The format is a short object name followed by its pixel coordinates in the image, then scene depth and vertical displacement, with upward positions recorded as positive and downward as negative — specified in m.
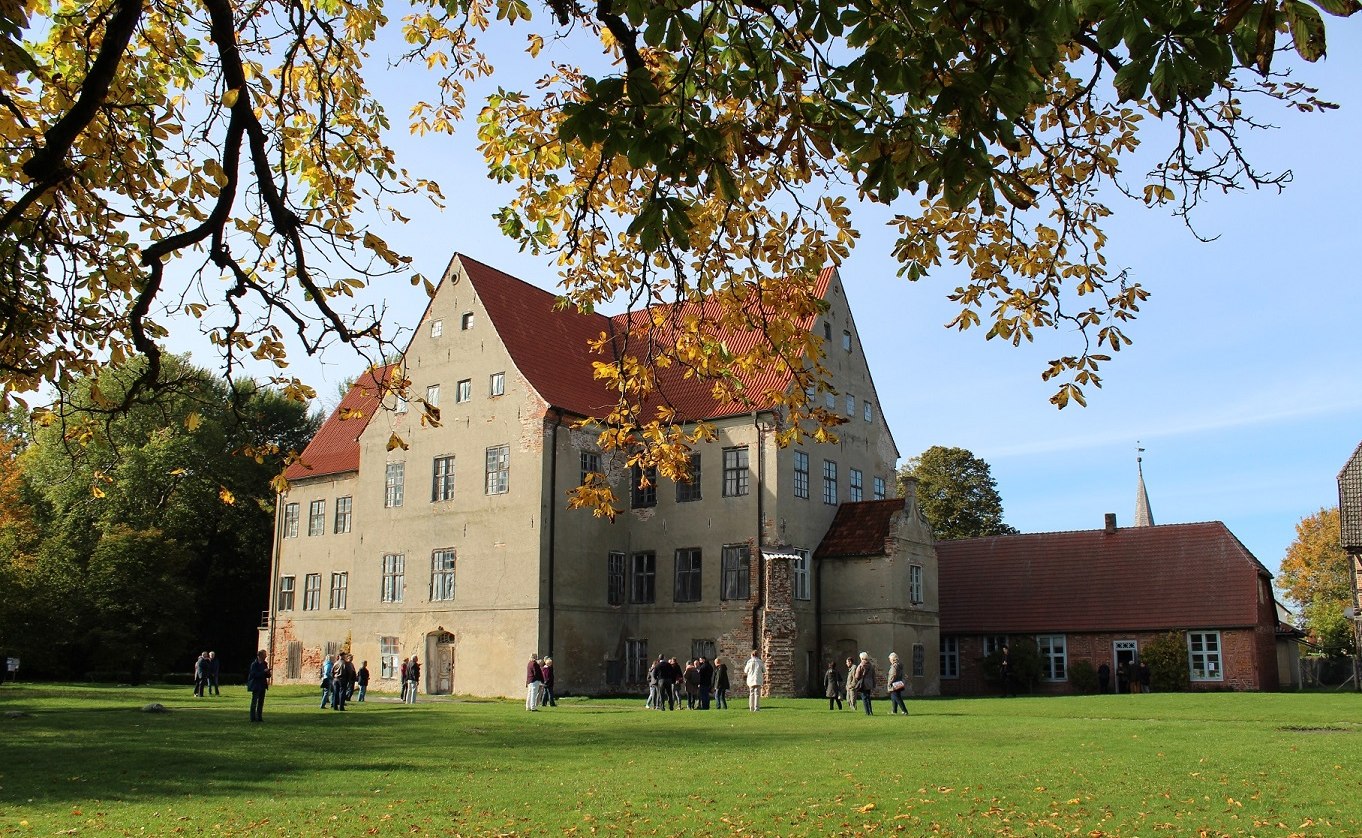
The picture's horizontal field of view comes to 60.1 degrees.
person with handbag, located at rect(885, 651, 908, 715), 26.86 -1.21
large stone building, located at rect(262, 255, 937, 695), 38.19 +3.15
